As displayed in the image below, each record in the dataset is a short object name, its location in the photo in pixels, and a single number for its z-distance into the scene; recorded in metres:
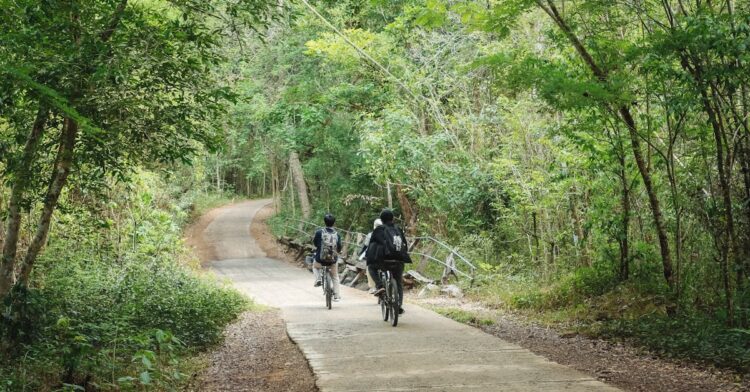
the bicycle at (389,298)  10.53
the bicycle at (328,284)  13.52
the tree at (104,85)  7.21
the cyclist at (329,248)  13.45
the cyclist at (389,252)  10.71
